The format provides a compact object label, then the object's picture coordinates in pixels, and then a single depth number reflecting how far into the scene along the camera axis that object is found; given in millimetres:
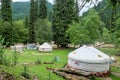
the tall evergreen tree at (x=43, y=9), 20916
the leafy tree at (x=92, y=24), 14311
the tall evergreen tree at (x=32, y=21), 20507
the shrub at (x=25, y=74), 3092
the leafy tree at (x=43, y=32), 17227
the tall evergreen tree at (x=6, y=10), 16599
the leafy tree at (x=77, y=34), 14046
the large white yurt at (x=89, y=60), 7462
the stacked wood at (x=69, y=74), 6116
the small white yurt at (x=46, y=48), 14705
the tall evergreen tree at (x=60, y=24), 16668
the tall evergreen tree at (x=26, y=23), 22174
